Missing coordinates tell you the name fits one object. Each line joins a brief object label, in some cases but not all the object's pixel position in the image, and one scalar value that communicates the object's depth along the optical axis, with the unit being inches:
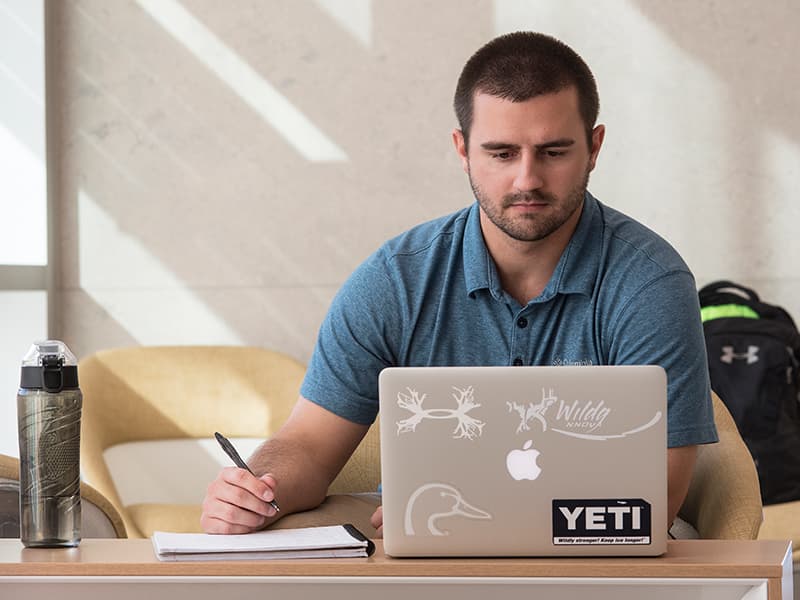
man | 137.1
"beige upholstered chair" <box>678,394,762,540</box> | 136.5
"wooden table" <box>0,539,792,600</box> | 110.7
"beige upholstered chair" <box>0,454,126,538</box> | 137.4
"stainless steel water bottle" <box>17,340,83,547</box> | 117.1
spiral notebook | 113.1
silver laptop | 111.4
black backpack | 209.7
